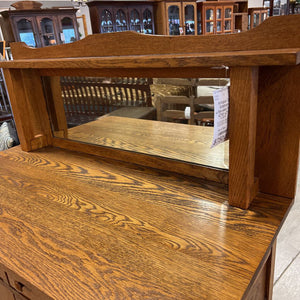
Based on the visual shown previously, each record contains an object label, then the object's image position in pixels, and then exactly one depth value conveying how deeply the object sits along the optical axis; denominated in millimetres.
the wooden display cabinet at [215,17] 6148
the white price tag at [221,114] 681
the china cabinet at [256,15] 6692
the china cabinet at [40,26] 4863
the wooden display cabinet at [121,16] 5230
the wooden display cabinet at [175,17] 5965
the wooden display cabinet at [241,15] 6578
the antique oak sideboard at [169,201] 585
